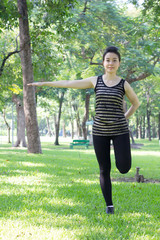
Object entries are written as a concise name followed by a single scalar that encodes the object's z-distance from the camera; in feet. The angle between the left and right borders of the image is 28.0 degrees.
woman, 12.91
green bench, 85.48
